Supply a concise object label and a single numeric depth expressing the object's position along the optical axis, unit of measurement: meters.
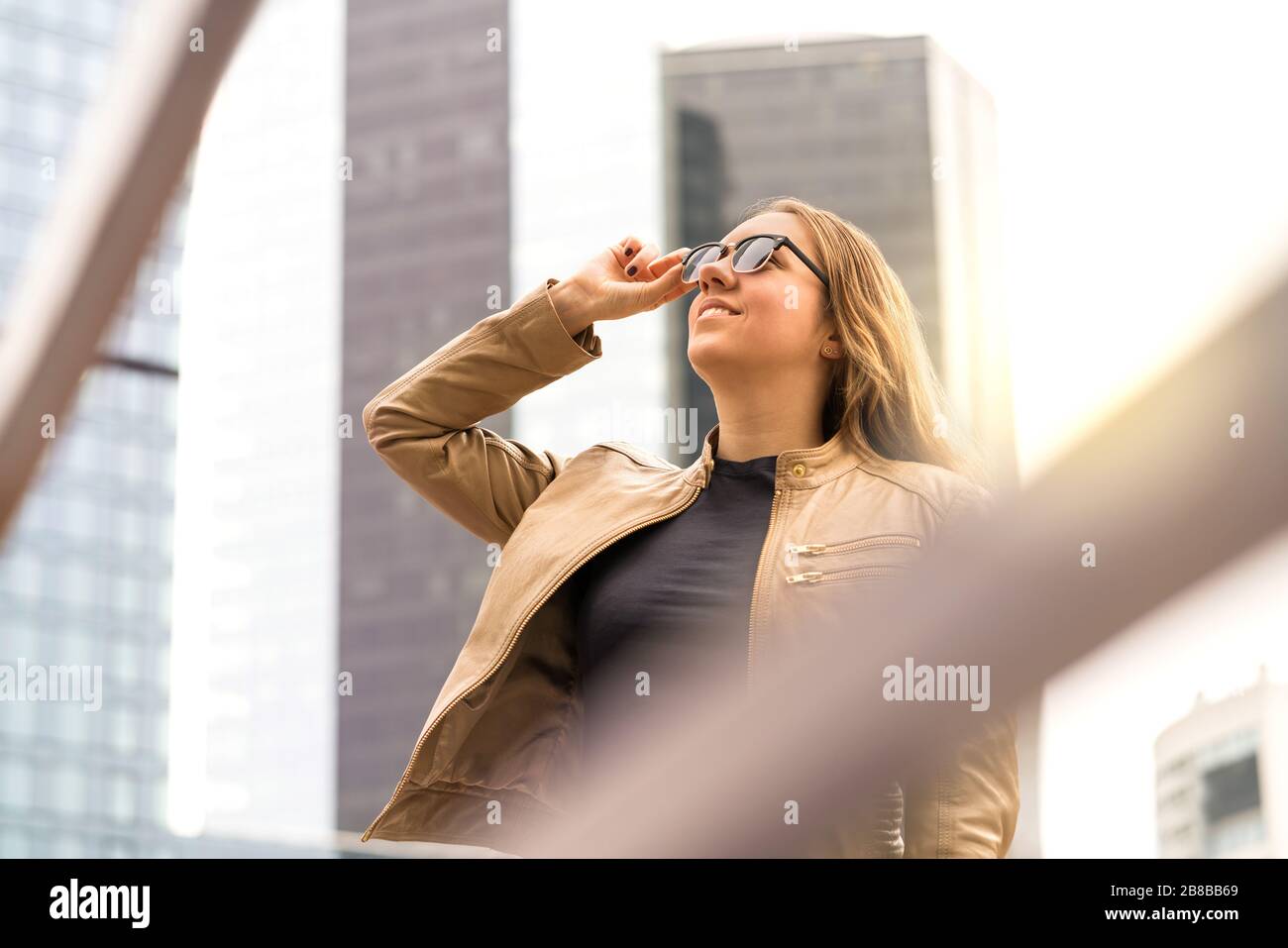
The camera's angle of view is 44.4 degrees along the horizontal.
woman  1.88
